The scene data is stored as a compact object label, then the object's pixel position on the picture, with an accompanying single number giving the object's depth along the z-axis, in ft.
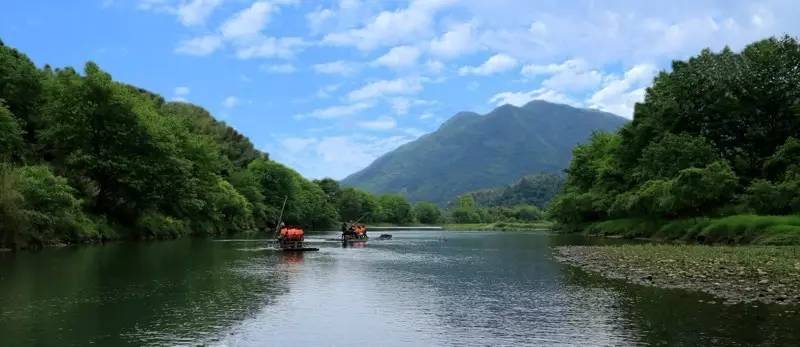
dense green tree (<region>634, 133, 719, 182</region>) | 229.45
